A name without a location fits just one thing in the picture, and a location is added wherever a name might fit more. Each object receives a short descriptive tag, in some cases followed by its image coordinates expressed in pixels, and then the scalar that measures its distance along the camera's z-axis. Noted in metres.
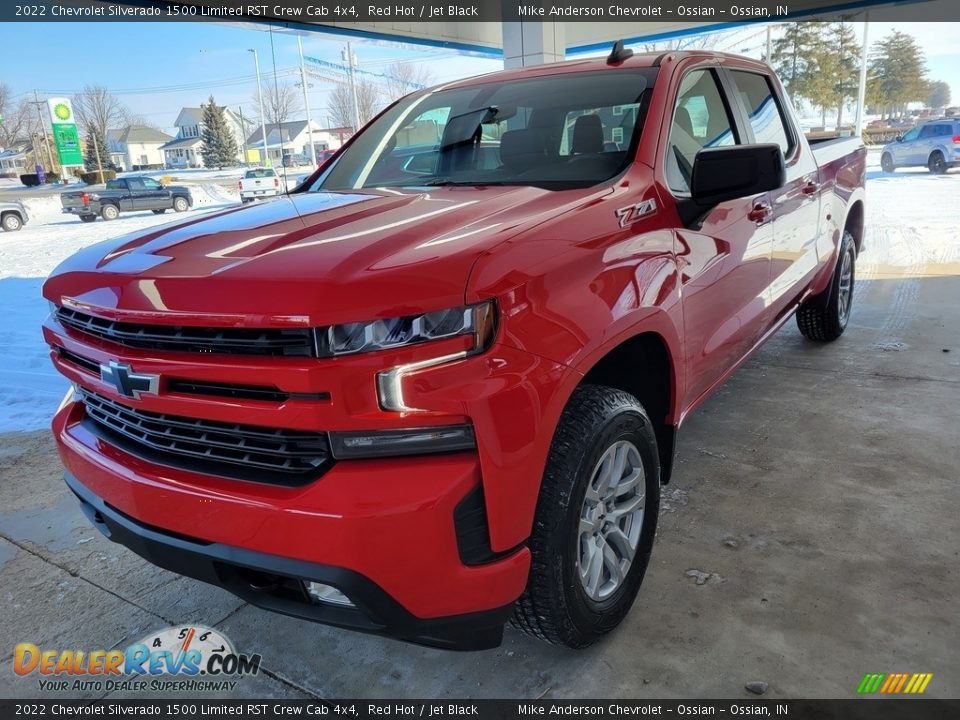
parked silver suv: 19.52
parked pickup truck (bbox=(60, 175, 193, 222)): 22.25
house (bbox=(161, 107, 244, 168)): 64.06
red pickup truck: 1.56
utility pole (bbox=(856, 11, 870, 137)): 22.17
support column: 11.26
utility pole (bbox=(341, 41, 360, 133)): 21.44
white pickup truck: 24.85
